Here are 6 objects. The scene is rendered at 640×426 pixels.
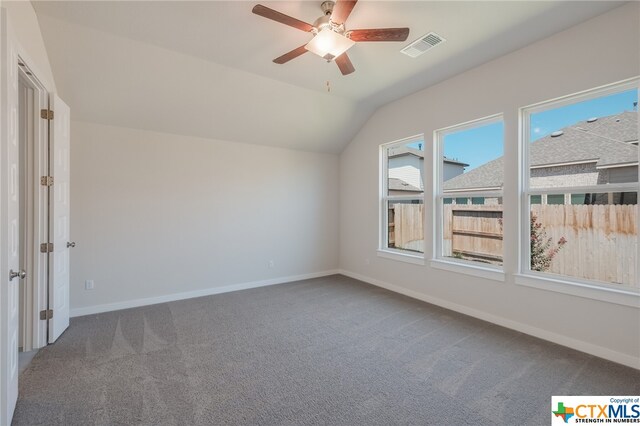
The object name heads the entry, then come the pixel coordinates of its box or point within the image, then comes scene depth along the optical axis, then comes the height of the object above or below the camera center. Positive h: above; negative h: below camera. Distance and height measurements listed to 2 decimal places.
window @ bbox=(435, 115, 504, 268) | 3.45 +0.26
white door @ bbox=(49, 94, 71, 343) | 2.83 -0.03
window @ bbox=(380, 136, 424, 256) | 4.36 +0.25
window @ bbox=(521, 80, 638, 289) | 2.54 +0.24
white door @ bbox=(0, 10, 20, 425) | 1.66 -0.02
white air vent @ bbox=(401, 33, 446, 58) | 2.85 +1.73
